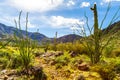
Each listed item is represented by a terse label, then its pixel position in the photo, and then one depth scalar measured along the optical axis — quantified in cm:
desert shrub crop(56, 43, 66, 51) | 616
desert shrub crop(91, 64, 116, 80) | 283
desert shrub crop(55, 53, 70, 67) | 367
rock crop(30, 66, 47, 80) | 291
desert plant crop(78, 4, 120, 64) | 379
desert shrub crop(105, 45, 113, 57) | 493
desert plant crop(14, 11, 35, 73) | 323
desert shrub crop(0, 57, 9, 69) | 335
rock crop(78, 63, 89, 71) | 340
